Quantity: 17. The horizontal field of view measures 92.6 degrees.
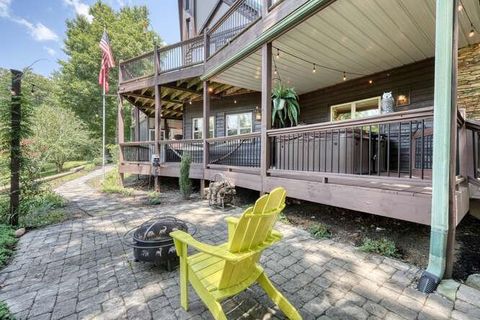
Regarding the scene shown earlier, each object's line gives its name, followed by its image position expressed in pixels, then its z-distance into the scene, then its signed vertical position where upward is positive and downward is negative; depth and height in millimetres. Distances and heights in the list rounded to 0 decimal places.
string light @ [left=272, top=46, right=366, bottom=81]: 5284 +2362
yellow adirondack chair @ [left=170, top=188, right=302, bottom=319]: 1610 -809
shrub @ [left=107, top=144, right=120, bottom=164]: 14611 +568
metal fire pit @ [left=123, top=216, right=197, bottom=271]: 2584 -953
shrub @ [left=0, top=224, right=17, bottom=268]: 3068 -1244
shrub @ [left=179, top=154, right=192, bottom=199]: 6410 -480
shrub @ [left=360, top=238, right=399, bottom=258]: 3027 -1224
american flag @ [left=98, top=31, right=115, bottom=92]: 8804 +4091
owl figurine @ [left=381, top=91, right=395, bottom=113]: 5363 +1293
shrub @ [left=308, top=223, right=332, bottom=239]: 3690 -1213
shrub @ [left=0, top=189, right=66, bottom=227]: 4410 -1027
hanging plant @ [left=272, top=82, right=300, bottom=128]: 5539 +1313
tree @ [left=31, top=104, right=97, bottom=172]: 13711 +1827
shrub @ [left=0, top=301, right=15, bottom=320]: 1918 -1298
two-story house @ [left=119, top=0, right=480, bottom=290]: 2545 +1645
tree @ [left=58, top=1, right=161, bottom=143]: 19422 +8616
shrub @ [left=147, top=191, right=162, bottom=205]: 6239 -1123
